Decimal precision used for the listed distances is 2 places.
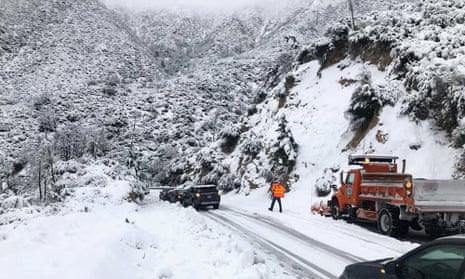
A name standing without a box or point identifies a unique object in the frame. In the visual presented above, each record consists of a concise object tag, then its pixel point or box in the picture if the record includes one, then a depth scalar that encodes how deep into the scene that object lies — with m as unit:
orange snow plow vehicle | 11.20
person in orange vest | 19.70
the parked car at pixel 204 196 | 23.45
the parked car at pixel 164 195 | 31.25
